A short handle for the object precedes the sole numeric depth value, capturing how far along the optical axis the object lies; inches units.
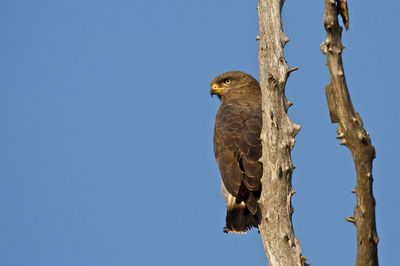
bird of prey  573.0
